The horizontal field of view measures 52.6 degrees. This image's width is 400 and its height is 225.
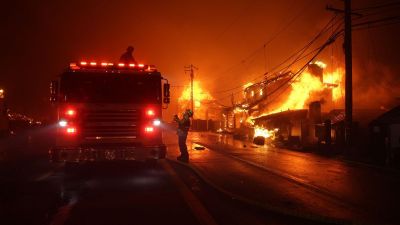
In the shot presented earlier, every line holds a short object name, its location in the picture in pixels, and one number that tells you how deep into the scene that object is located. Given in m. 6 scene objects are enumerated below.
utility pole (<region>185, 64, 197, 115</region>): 72.71
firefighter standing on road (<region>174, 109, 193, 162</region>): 15.23
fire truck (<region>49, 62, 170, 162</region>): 10.57
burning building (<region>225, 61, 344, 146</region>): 48.38
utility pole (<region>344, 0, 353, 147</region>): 20.70
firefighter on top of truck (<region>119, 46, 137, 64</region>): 13.05
